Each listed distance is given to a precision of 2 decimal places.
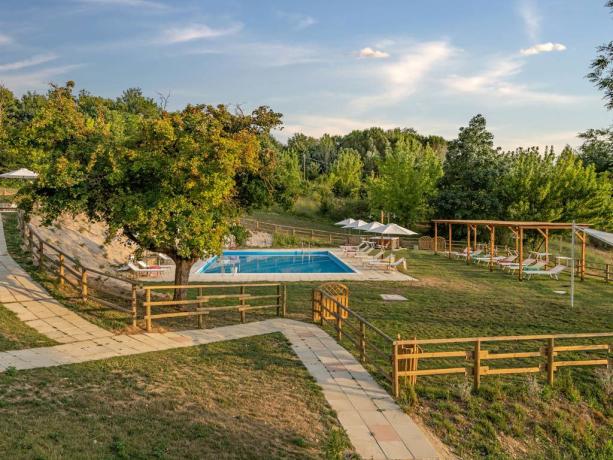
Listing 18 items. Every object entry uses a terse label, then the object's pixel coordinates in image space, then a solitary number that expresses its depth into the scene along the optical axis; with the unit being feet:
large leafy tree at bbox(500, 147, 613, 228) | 101.91
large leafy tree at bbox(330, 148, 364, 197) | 181.37
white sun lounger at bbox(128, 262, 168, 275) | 63.26
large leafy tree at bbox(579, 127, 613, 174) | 137.49
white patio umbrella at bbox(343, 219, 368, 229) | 100.88
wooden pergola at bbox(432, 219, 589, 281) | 64.81
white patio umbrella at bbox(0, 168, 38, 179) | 75.41
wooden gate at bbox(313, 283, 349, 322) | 42.34
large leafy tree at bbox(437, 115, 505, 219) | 115.48
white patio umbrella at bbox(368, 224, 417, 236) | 87.97
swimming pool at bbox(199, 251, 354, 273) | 80.07
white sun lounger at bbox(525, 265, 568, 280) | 68.93
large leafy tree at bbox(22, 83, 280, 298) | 36.09
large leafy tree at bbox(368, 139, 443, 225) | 122.42
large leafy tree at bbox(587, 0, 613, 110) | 40.16
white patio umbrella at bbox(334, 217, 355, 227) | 107.55
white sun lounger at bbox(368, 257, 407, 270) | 74.49
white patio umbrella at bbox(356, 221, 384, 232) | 91.80
